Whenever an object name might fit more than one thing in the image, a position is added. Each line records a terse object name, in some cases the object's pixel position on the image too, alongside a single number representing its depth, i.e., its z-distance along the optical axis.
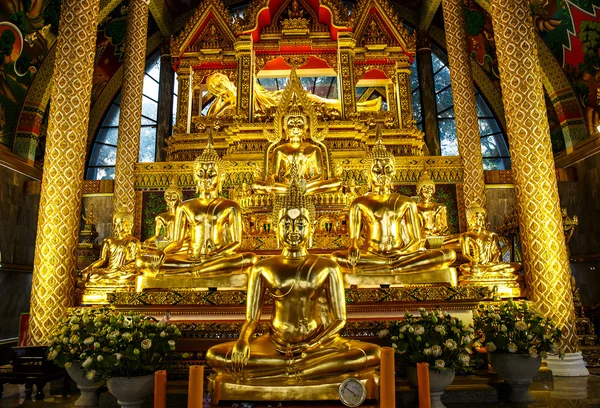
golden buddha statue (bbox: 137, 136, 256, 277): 3.86
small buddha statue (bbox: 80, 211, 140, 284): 4.71
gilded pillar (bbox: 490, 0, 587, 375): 4.45
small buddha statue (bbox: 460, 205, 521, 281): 4.68
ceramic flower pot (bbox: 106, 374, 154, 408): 2.72
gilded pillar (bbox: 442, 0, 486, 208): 6.90
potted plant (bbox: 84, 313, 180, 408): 2.73
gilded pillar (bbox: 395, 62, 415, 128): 8.52
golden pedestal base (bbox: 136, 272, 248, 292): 3.82
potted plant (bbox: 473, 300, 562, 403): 3.00
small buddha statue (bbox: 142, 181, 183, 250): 5.42
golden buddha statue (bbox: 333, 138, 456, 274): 3.83
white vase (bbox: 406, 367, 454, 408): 2.74
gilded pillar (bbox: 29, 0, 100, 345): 4.66
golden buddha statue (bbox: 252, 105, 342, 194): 5.62
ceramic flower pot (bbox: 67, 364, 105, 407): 2.95
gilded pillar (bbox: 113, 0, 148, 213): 6.89
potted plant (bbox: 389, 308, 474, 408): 2.75
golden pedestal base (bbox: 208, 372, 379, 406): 2.51
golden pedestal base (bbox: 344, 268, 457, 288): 3.80
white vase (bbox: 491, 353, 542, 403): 2.98
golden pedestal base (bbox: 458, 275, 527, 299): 4.63
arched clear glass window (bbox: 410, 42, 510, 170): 11.02
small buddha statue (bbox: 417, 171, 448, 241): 5.39
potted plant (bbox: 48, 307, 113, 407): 2.87
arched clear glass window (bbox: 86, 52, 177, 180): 10.96
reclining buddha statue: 8.87
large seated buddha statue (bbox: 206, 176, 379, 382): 2.56
